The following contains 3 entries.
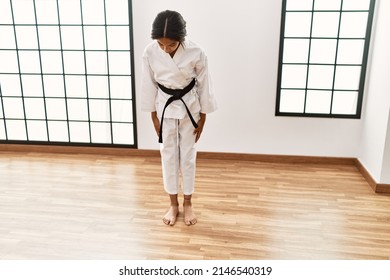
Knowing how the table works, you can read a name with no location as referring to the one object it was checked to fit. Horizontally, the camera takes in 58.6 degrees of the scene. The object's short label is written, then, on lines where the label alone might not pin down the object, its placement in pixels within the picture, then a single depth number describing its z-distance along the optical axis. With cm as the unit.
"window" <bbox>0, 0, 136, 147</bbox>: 351
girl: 196
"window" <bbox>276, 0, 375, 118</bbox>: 316
